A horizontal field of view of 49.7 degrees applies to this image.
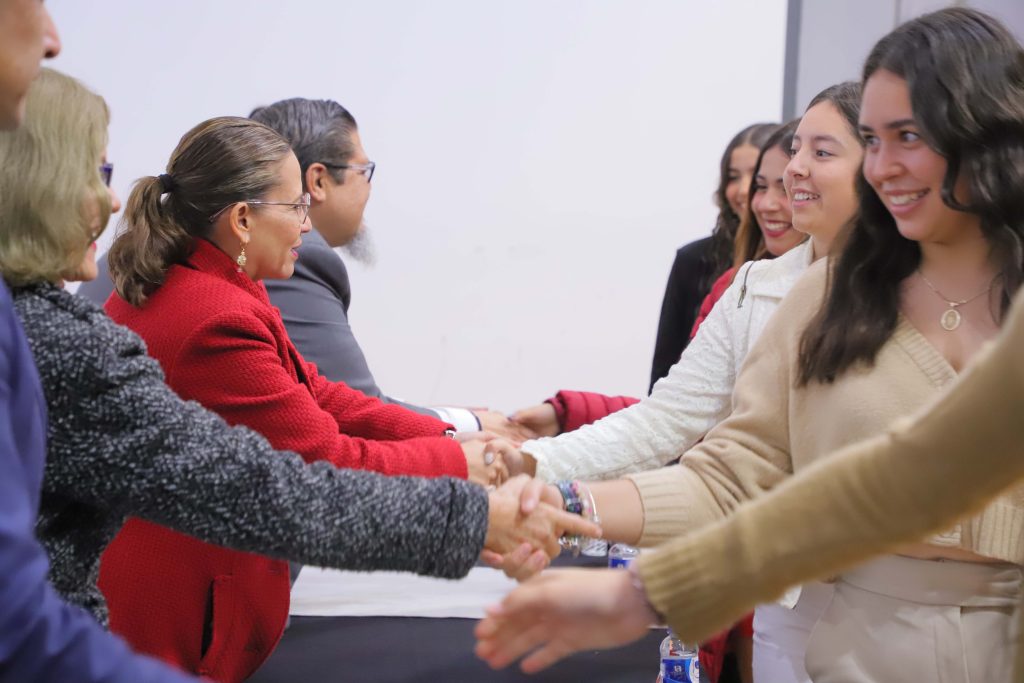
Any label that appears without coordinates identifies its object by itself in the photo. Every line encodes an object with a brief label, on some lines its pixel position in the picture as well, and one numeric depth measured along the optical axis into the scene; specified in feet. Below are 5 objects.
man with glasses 9.20
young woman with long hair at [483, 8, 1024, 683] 4.60
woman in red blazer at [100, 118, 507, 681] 6.03
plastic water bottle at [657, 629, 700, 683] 6.46
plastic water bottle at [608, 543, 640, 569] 8.67
